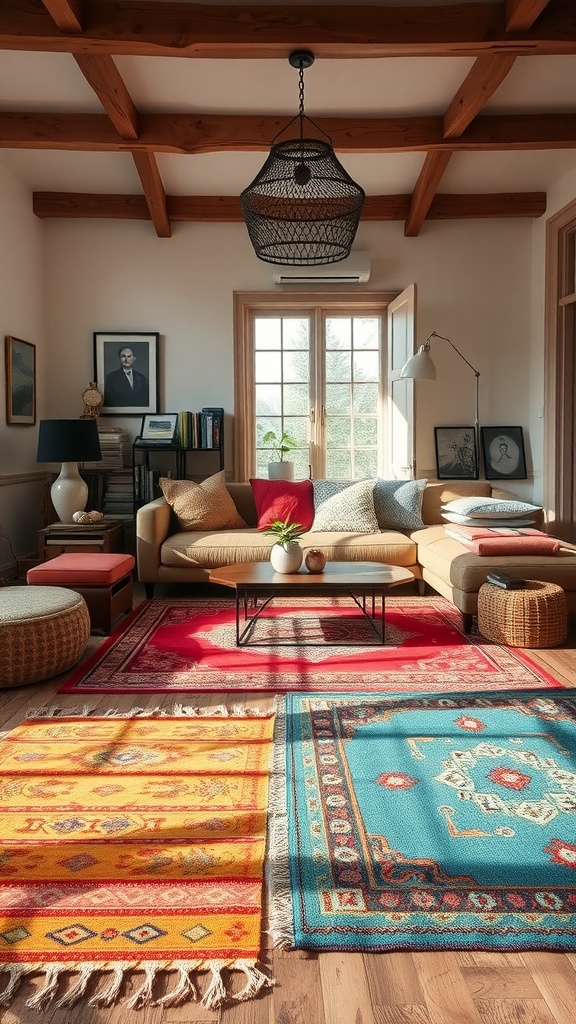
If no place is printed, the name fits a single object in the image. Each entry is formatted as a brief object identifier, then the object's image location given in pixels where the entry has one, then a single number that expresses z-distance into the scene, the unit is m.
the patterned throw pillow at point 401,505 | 5.57
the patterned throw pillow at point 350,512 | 5.37
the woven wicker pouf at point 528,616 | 3.85
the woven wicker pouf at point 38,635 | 3.25
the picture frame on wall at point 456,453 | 6.58
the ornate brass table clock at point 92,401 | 6.45
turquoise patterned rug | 1.69
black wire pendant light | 3.52
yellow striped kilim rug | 1.56
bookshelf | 6.32
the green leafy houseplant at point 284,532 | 4.14
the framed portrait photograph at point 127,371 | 6.55
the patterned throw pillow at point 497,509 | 4.84
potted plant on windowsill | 6.50
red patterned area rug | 3.38
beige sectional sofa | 5.04
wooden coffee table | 3.88
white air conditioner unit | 6.41
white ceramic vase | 4.13
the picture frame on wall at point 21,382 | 5.70
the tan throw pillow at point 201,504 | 5.47
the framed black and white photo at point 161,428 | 6.35
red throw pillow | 5.55
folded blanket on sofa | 4.26
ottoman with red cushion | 4.16
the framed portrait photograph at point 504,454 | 6.55
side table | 5.12
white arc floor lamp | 5.52
